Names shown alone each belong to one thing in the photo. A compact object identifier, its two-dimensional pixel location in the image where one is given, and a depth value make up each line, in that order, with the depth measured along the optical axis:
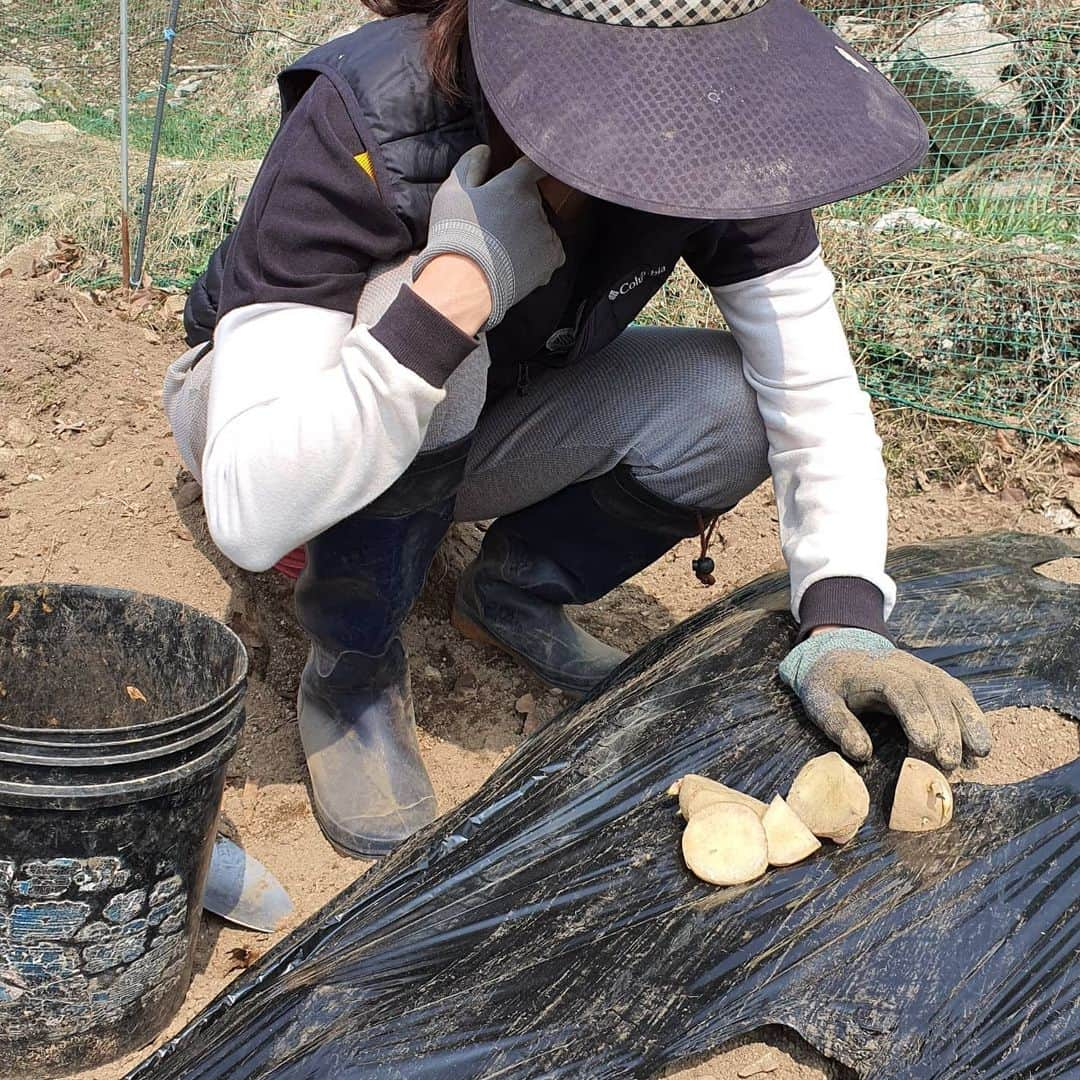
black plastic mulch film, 0.95
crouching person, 1.02
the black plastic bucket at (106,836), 1.16
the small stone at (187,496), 2.28
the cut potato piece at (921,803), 1.13
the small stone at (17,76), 6.53
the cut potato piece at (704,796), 1.13
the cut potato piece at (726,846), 1.08
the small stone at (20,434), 2.42
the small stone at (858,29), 4.47
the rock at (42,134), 4.85
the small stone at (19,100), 6.00
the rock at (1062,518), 2.59
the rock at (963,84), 4.03
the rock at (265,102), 5.70
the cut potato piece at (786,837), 1.10
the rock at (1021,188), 3.56
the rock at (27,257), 3.38
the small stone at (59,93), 6.39
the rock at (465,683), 2.06
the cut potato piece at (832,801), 1.12
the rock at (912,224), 3.38
